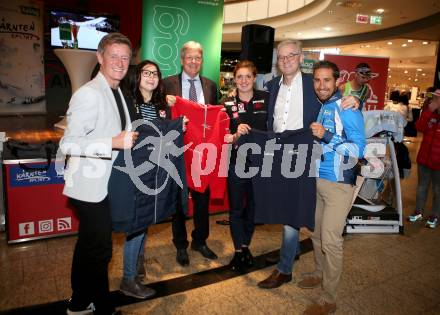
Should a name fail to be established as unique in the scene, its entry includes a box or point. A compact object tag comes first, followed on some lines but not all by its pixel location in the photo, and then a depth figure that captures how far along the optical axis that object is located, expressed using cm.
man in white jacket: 173
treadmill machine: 388
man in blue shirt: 216
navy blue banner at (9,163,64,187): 309
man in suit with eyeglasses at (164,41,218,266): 287
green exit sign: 1141
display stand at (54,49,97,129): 486
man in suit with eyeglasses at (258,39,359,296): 247
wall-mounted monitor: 681
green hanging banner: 450
